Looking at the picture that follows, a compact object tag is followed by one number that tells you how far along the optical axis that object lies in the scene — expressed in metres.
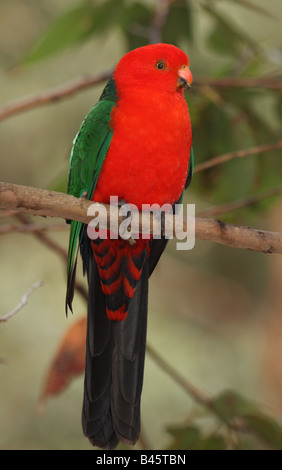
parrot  5.85
